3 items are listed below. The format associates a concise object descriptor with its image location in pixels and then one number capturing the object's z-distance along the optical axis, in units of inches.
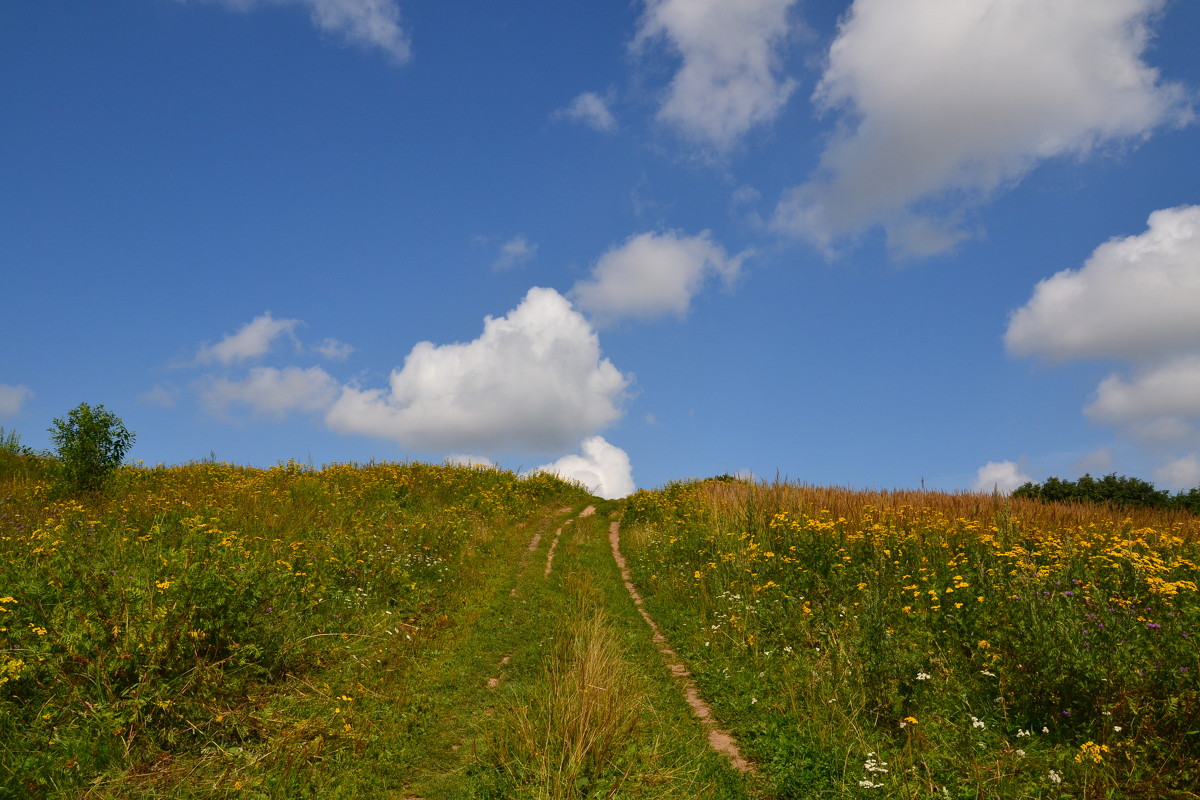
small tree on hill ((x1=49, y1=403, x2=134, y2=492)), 691.4
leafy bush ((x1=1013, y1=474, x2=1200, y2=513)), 953.5
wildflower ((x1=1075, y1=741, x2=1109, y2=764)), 232.2
